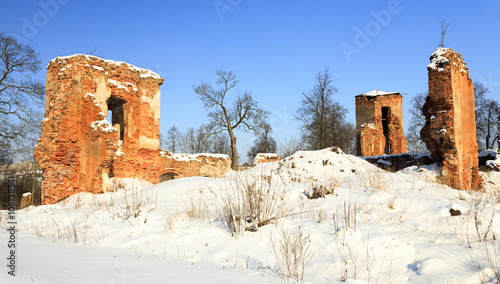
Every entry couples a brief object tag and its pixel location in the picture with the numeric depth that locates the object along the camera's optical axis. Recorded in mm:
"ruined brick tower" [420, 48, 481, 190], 12898
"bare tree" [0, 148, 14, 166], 18241
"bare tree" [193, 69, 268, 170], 29000
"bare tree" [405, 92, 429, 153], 34094
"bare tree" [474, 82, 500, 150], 31406
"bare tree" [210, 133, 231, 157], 46412
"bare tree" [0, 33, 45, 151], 17594
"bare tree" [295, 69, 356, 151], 27016
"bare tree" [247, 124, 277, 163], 47906
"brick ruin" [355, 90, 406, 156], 25047
